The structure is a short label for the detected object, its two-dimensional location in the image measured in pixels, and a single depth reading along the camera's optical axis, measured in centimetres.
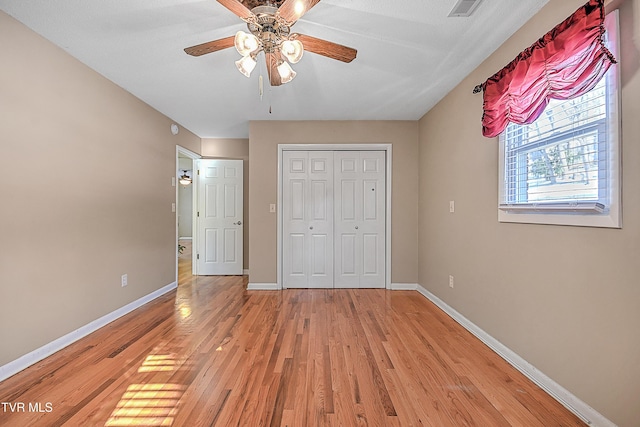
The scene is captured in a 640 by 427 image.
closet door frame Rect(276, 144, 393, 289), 414
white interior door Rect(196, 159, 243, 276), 503
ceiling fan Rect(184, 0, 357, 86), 153
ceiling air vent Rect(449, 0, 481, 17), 177
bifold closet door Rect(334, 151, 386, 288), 421
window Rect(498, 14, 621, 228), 141
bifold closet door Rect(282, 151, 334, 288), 421
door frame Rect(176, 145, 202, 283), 469
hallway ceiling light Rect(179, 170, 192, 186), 795
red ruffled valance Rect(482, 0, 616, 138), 141
